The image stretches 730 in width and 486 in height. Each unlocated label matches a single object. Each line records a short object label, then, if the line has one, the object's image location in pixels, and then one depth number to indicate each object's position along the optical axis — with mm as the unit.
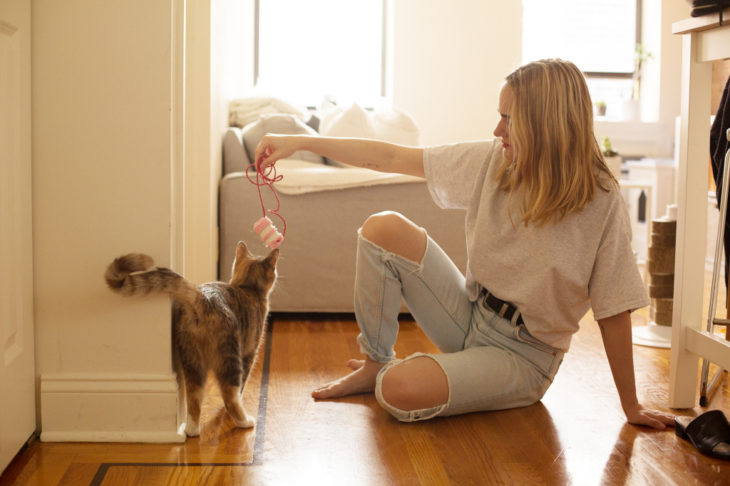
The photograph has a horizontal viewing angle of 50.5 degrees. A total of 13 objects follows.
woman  1621
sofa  2879
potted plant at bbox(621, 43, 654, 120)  5379
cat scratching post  2654
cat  1518
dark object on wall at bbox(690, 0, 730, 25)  1646
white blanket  2867
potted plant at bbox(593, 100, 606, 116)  5383
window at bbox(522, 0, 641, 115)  5500
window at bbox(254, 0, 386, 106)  5070
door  1347
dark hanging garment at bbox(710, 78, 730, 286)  2072
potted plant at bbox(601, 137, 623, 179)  4016
